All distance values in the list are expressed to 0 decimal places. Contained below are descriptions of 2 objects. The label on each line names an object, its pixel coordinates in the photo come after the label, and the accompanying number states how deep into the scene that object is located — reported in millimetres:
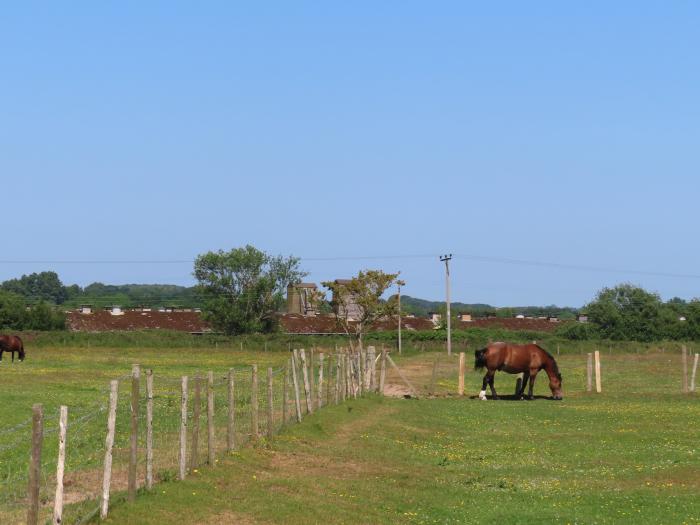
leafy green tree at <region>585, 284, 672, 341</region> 139000
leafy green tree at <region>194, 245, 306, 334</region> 138625
